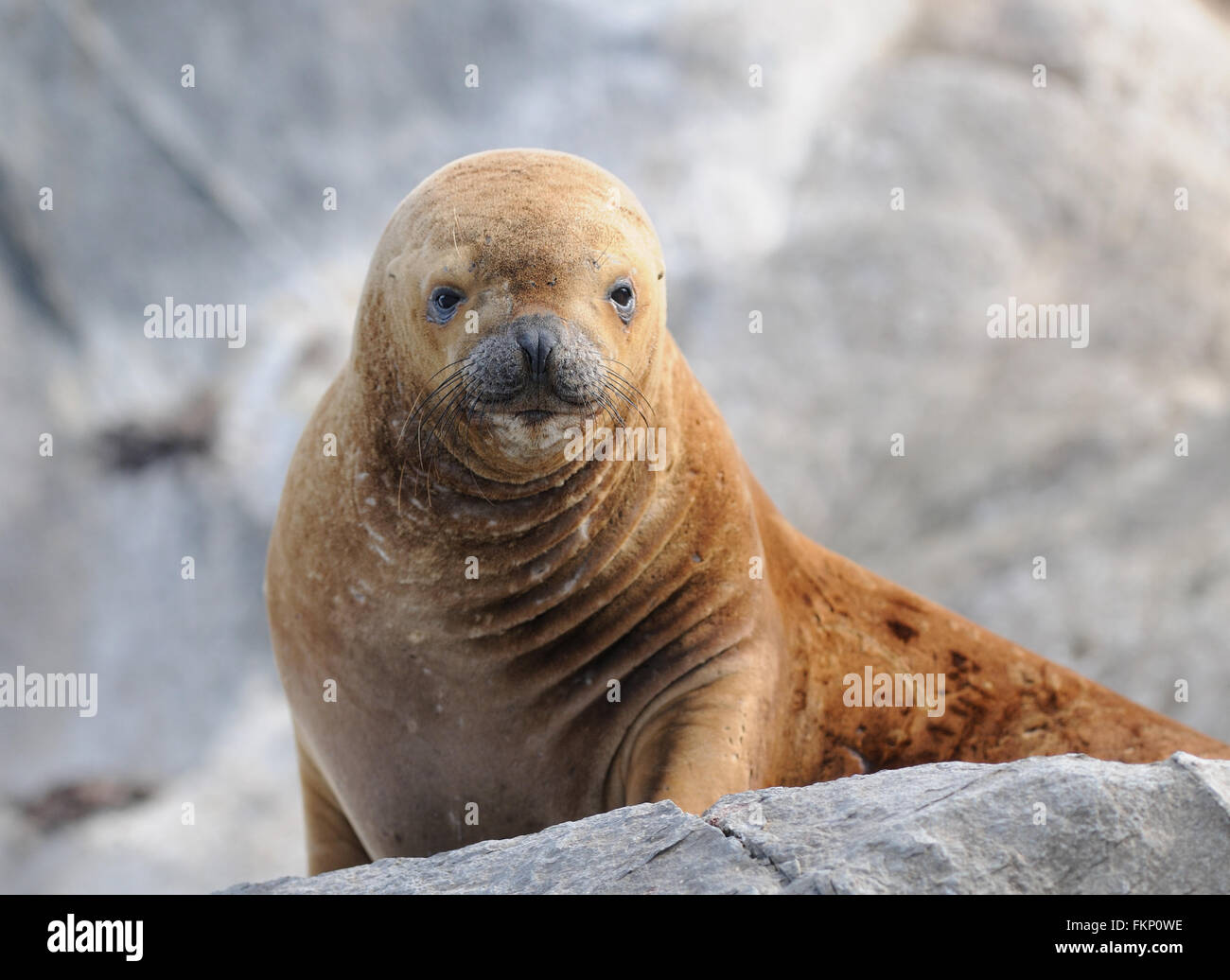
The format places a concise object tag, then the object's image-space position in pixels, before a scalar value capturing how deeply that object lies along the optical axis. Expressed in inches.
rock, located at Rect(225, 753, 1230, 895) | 104.9
